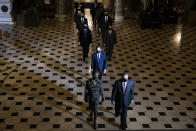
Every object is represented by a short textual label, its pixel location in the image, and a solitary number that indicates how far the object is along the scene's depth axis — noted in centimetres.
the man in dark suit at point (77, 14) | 1295
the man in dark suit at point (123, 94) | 695
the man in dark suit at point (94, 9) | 1597
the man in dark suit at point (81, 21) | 1205
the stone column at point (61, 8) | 1869
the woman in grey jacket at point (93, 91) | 702
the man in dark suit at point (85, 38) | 1098
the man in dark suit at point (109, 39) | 1118
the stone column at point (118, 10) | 1859
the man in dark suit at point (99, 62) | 873
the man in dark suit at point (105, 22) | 1292
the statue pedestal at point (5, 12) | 1678
